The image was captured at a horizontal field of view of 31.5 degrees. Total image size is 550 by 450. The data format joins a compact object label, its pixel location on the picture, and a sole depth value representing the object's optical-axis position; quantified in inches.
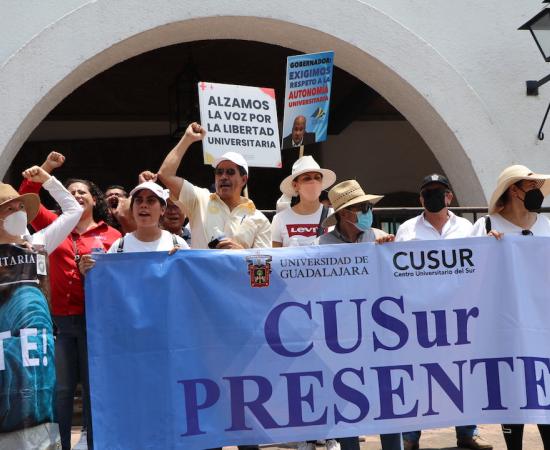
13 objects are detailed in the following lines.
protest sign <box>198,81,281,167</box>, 287.1
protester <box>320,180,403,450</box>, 229.5
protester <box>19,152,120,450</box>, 227.6
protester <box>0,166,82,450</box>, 196.2
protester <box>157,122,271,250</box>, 234.5
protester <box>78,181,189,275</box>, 219.3
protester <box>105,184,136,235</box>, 268.2
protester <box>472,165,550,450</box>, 234.8
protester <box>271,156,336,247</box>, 253.0
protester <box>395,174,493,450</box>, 243.0
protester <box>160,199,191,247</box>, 263.1
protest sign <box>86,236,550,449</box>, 213.6
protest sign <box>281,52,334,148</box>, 302.0
